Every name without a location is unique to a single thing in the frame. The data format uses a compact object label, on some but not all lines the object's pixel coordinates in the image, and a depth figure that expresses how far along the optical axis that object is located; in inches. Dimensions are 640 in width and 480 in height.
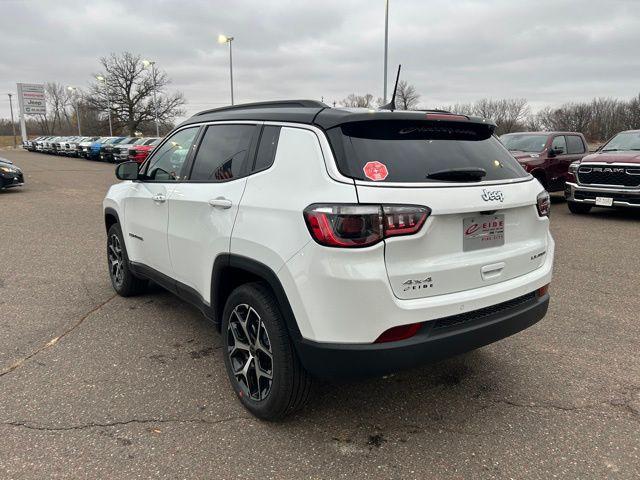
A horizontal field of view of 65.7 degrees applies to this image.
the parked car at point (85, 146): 1362.0
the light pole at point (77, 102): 2657.5
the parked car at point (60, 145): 1582.2
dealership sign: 2588.6
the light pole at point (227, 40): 1083.9
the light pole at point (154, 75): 2247.3
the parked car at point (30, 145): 2029.3
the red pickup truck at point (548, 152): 449.1
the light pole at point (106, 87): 2178.9
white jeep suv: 91.2
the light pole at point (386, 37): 862.9
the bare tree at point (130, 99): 2356.1
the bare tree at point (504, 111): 2568.9
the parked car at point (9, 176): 564.1
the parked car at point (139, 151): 943.3
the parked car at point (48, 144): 1728.6
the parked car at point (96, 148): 1299.2
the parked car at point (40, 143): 1867.9
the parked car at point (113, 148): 1145.8
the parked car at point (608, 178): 365.1
